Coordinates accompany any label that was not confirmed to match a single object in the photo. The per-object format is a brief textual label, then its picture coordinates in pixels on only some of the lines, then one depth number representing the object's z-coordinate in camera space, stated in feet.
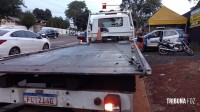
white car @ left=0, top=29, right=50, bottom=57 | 21.79
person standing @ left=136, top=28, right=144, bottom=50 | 30.82
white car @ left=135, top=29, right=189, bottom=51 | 31.95
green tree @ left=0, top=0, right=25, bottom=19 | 66.27
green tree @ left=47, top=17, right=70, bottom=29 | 154.27
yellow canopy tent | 42.03
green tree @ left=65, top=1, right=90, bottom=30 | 179.63
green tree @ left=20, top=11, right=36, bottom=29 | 111.72
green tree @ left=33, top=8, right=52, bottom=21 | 191.46
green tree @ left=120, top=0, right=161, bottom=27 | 98.21
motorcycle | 27.98
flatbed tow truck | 5.72
